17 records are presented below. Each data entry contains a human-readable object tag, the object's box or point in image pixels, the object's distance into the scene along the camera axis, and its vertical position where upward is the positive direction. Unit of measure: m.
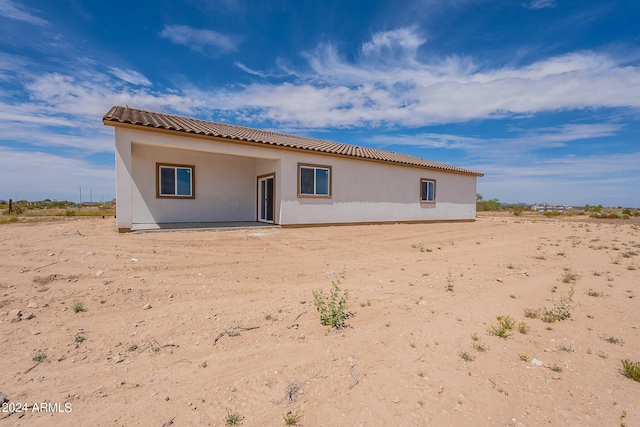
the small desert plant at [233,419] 2.01 -1.49
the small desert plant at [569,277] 5.40 -1.32
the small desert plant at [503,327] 3.28 -1.40
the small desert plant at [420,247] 8.17 -1.18
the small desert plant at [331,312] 3.48 -1.33
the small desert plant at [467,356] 2.82 -1.45
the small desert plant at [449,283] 4.87 -1.34
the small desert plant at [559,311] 3.70 -1.38
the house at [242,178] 9.48 +1.12
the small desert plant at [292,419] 2.02 -1.49
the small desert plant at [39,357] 2.63 -1.39
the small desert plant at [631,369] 2.51 -1.41
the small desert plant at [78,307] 3.59 -1.28
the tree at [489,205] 39.44 +0.28
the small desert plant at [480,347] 2.99 -1.45
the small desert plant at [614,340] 3.16 -1.43
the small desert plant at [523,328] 3.38 -1.41
